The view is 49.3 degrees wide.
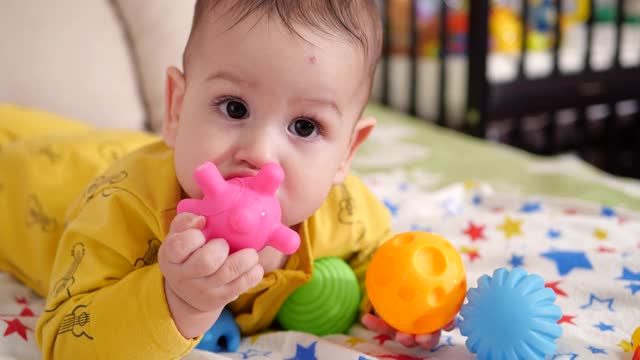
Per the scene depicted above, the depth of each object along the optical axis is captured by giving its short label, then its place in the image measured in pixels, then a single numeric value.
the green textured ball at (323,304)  0.82
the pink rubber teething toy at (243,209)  0.58
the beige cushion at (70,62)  1.43
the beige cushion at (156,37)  1.58
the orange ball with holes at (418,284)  0.70
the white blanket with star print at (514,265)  0.75
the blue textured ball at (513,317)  0.65
